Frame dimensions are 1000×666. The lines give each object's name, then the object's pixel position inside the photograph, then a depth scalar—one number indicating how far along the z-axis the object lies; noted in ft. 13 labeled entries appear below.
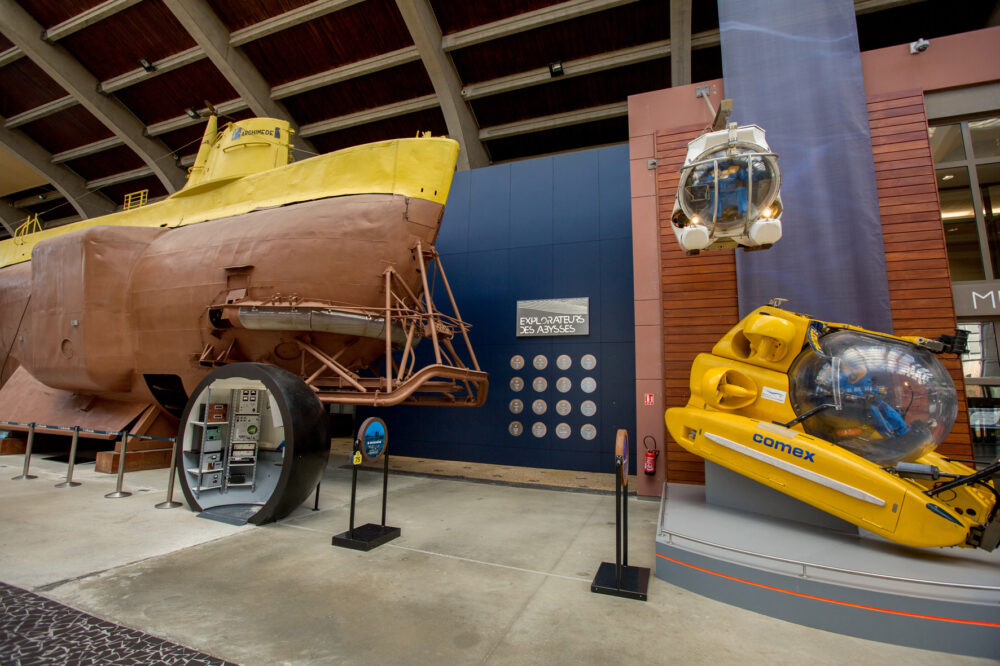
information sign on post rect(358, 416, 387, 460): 14.97
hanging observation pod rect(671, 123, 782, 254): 15.88
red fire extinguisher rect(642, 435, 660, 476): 22.08
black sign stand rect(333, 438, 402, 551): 14.62
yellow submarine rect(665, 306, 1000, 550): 11.23
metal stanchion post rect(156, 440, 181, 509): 19.25
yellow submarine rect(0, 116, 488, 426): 23.61
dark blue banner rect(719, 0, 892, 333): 19.30
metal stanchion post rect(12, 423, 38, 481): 24.08
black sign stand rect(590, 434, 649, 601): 11.30
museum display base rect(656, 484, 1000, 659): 9.04
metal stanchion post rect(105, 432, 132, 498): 20.99
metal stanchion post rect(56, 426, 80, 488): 22.41
